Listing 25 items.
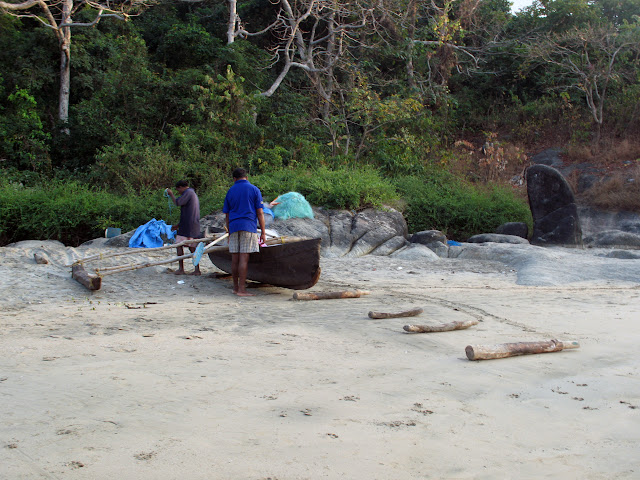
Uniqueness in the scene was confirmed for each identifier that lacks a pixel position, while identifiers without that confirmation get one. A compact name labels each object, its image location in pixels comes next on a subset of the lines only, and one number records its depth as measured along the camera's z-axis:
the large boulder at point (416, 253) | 11.84
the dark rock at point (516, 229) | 14.43
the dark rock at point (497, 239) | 13.33
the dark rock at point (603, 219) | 16.53
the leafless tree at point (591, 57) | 21.22
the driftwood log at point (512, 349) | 4.82
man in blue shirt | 7.82
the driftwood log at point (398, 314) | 6.45
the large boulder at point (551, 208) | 13.72
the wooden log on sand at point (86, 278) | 7.79
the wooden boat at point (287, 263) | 8.01
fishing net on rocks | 12.50
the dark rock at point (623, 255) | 11.53
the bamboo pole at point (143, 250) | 8.55
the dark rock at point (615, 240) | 13.41
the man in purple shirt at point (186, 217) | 9.02
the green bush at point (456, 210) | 14.92
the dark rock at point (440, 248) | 12.38
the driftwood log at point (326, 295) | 7.65
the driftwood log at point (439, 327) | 5.76
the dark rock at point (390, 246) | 12.45
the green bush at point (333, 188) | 13.27
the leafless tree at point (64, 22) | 18.42
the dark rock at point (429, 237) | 13.11
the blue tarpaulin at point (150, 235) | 11.03
